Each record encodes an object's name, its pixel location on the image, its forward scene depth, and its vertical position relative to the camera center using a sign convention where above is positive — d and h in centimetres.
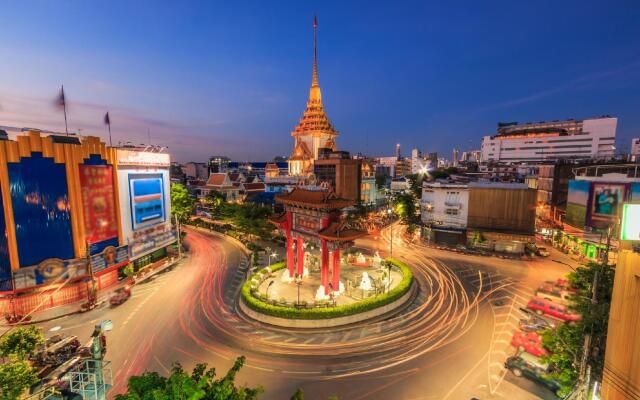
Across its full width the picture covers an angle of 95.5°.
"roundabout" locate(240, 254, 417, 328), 2448 -1237
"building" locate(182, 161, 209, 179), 14962 -28
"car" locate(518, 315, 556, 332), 2295 -1244
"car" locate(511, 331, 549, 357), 1964 -1219
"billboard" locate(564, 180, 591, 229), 4197 -494
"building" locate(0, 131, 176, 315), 2384 -441
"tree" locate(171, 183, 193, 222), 4916 -555
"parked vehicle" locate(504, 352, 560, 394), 1715 -1223
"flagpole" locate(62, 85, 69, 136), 2898 +651
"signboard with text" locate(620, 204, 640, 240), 993 -184
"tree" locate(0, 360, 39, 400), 1067 -787
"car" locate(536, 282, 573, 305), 2816 -1217
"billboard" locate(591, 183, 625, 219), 3734 -385
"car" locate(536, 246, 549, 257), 4328 -1220
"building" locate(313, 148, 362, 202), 7369 -33
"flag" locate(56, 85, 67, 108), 2875 +680
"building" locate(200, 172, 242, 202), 7294 -432
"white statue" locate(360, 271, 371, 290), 3027 -1188
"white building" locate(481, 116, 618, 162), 10388 +1047
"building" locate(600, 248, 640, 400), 976 -568
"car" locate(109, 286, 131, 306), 2773 -1237
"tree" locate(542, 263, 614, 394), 1273 -820
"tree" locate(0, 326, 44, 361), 1450 -885
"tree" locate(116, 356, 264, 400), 684 -552
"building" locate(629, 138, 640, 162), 12011 +1054
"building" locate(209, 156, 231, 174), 12121 +63
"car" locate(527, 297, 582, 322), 2489 -1227
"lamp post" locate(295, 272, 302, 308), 3164 -1210
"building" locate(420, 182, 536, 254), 4431 -735
